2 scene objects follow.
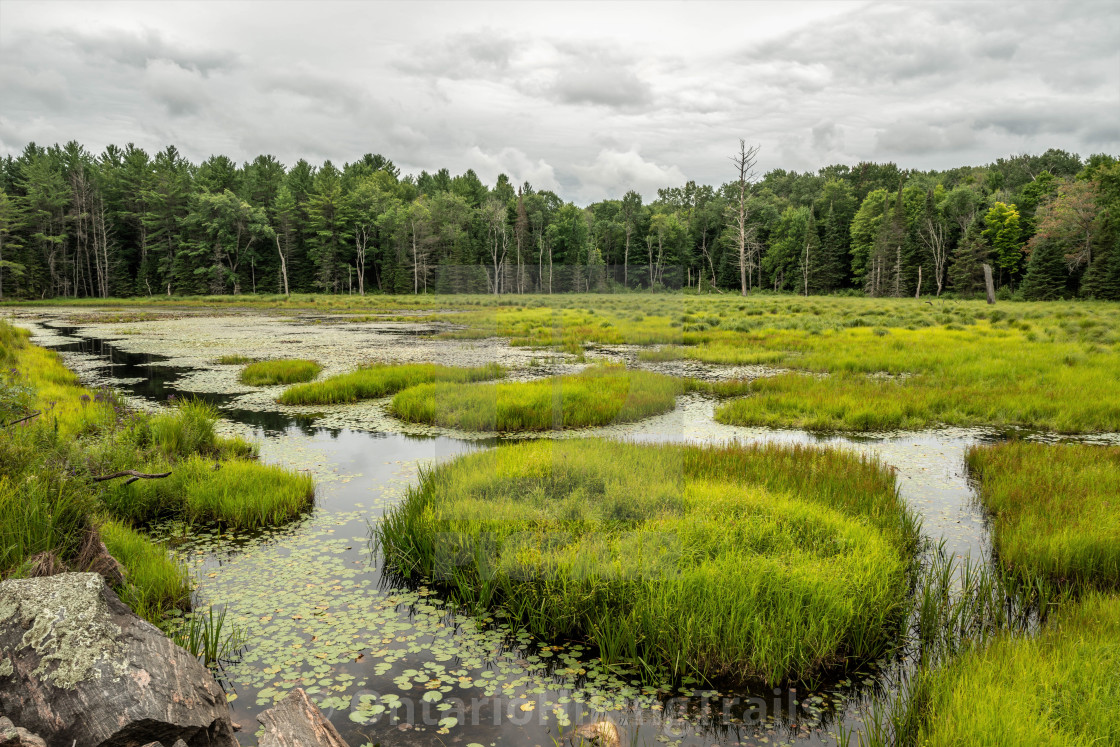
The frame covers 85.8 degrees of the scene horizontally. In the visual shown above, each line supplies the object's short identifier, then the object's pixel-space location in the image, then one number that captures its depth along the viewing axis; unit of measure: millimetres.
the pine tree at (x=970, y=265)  58562
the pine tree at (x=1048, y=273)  51844
